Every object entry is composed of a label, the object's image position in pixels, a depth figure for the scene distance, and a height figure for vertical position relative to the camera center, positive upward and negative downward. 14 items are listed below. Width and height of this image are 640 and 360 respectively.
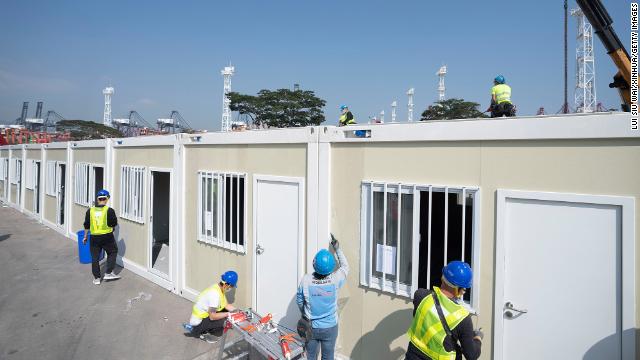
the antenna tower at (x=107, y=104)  105.25 +20.26
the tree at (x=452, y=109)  42.75 +8.33
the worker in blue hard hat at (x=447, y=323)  2.54 -0.98
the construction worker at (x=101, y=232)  7.09 -1.05
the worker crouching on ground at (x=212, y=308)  4.83 -1.70
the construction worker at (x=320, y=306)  3.48 -1.17
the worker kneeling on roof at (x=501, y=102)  5.27 +1.12
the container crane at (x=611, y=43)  5.95 +2.27
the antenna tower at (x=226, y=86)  78.64 +19.91
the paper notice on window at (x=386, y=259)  3.93 -0.82
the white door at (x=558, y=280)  2.79 -0.77
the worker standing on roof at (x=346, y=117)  8.00 +1.34
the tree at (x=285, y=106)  47.12 +9.15
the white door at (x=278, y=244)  4.82 -0.87
